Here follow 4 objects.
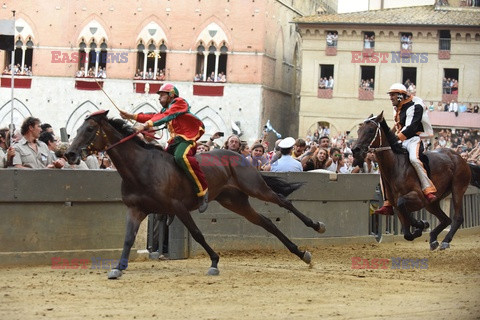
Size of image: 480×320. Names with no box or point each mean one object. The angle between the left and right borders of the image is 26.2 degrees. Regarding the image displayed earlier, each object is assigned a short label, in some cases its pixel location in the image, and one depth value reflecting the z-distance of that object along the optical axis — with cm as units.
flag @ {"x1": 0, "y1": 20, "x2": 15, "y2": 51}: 1898
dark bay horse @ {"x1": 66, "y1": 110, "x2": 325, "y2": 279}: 1451
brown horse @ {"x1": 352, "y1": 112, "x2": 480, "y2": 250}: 1709
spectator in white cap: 1989
